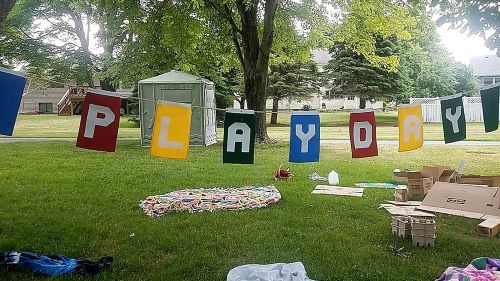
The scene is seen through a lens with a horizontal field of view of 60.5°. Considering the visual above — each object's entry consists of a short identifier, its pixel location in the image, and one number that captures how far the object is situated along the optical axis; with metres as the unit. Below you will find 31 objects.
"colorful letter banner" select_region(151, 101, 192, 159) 4.73
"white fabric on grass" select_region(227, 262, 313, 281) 3.56
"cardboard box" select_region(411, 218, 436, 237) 4.63
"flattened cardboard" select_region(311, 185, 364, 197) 7.20
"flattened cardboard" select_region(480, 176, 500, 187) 6.96
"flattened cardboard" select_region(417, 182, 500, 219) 5.95
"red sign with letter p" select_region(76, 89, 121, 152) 4.48
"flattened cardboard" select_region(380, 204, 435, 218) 5.86
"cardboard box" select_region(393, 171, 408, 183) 8.32
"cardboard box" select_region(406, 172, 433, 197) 7.18
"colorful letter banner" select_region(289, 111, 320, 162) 5.20
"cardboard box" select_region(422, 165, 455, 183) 7.34
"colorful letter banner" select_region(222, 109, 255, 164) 5.00
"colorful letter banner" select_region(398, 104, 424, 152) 5.30
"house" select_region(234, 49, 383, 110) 37.88
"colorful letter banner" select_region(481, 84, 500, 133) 5.19
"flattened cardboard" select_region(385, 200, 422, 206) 6.51
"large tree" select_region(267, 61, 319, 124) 27.79
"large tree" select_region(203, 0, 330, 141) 13.17
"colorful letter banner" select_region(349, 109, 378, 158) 5.33
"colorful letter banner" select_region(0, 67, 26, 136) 3.99
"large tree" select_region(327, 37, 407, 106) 27.03
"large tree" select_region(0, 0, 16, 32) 4.72
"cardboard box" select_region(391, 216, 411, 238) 4.82
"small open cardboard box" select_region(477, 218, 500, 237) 5.08
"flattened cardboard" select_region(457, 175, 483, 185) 7.01
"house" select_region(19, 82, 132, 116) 40.16
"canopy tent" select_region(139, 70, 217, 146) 14.06
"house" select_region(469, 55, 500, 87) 43.69
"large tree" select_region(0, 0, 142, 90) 21.56
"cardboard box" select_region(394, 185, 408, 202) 6.77
